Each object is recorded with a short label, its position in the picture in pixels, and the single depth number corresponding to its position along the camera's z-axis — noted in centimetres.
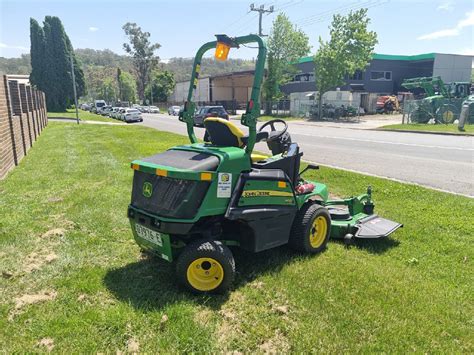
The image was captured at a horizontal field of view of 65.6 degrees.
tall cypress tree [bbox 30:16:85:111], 4825
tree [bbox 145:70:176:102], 7838
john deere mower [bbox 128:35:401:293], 326
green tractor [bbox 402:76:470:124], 2517
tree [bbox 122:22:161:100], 7625
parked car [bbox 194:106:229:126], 2509
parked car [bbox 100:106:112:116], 4489
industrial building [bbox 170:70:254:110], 6388
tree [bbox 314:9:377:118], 3350
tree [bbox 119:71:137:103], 8450
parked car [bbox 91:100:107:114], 5256
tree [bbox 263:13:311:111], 3947
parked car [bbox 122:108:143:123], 3331
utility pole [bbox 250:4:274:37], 3747
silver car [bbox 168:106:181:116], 5088
